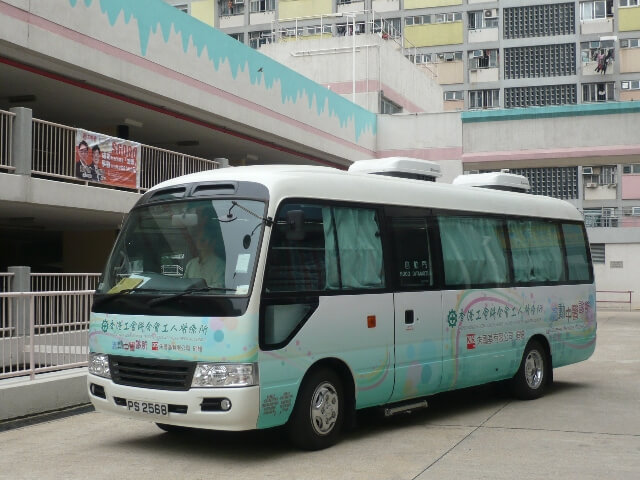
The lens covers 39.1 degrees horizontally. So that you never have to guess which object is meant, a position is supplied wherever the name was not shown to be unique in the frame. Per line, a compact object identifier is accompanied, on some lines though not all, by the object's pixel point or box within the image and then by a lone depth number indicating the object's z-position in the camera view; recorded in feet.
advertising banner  54.70
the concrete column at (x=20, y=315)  35.76
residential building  197.26
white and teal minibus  25.49
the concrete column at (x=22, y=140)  49.80
